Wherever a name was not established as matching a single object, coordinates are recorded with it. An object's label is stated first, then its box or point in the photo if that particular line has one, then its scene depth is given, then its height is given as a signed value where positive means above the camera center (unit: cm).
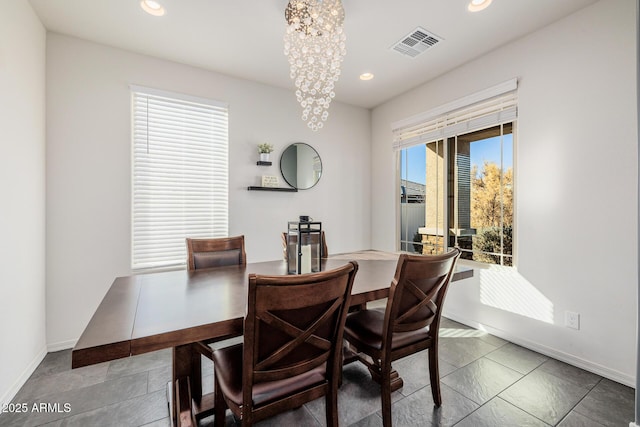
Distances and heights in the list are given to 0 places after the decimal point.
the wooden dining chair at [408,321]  147 -62
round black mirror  357 +62
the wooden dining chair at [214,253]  213 -30
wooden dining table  98 -41
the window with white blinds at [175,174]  284 +43
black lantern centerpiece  177 -21
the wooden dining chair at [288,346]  106 -54
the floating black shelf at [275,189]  330 +30
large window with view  281 +39
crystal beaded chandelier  195 +132
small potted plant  332 +74
